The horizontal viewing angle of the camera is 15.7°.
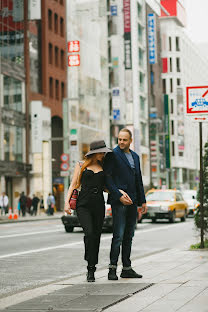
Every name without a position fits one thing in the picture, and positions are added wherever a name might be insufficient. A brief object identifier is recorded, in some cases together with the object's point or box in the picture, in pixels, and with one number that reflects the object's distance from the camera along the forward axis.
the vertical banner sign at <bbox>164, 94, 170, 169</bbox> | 105.88
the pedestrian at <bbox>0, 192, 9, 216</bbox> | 46.97
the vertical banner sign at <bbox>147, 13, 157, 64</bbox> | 97.69
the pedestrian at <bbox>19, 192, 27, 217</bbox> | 51.03
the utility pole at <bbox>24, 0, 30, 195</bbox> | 61.09
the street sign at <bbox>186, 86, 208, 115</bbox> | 14.62
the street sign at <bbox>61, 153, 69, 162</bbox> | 56.31
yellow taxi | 34.59
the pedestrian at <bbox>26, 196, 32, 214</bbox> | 55.24
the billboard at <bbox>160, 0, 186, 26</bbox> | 120.50
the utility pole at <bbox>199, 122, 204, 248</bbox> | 14.80
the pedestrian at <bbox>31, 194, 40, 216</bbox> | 54.19
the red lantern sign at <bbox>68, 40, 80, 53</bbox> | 70.06
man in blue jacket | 9.55
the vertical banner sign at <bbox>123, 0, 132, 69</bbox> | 86.75
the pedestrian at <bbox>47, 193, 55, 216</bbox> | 54.81
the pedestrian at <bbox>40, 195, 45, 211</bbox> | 61.45
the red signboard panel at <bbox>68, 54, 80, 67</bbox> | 70.25
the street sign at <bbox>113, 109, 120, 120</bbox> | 82.06
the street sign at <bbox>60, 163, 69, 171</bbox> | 55.59
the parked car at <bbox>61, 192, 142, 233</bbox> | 25.62
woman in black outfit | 9.45
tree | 15.43
